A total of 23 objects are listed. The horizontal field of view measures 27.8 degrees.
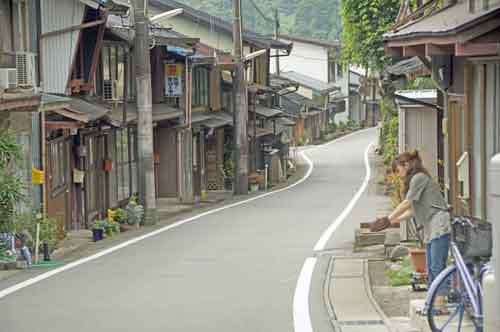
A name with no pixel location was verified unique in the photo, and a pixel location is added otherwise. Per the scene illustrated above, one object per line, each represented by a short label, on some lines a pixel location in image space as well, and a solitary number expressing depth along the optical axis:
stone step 20.00
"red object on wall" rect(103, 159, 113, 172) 28.67
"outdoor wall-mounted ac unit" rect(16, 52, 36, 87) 20.31
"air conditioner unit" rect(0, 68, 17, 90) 19.34
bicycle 9.16
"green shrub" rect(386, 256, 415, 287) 14.49
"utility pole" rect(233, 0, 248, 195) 39.25
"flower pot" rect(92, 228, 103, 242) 22.91
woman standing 10.80
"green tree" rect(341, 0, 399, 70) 40.97
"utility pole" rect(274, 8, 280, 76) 65.99
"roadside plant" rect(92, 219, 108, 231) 23.28
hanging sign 34.44
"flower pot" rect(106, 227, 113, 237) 23.78
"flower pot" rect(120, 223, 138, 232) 25.25
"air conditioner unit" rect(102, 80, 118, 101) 28.80
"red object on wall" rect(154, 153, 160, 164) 36.38
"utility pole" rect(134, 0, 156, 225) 26.23
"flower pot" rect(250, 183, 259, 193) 42.42
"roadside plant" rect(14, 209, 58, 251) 18.25
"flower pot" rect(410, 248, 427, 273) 13.40
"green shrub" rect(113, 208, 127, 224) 25.70
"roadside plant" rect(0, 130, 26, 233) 16.81
